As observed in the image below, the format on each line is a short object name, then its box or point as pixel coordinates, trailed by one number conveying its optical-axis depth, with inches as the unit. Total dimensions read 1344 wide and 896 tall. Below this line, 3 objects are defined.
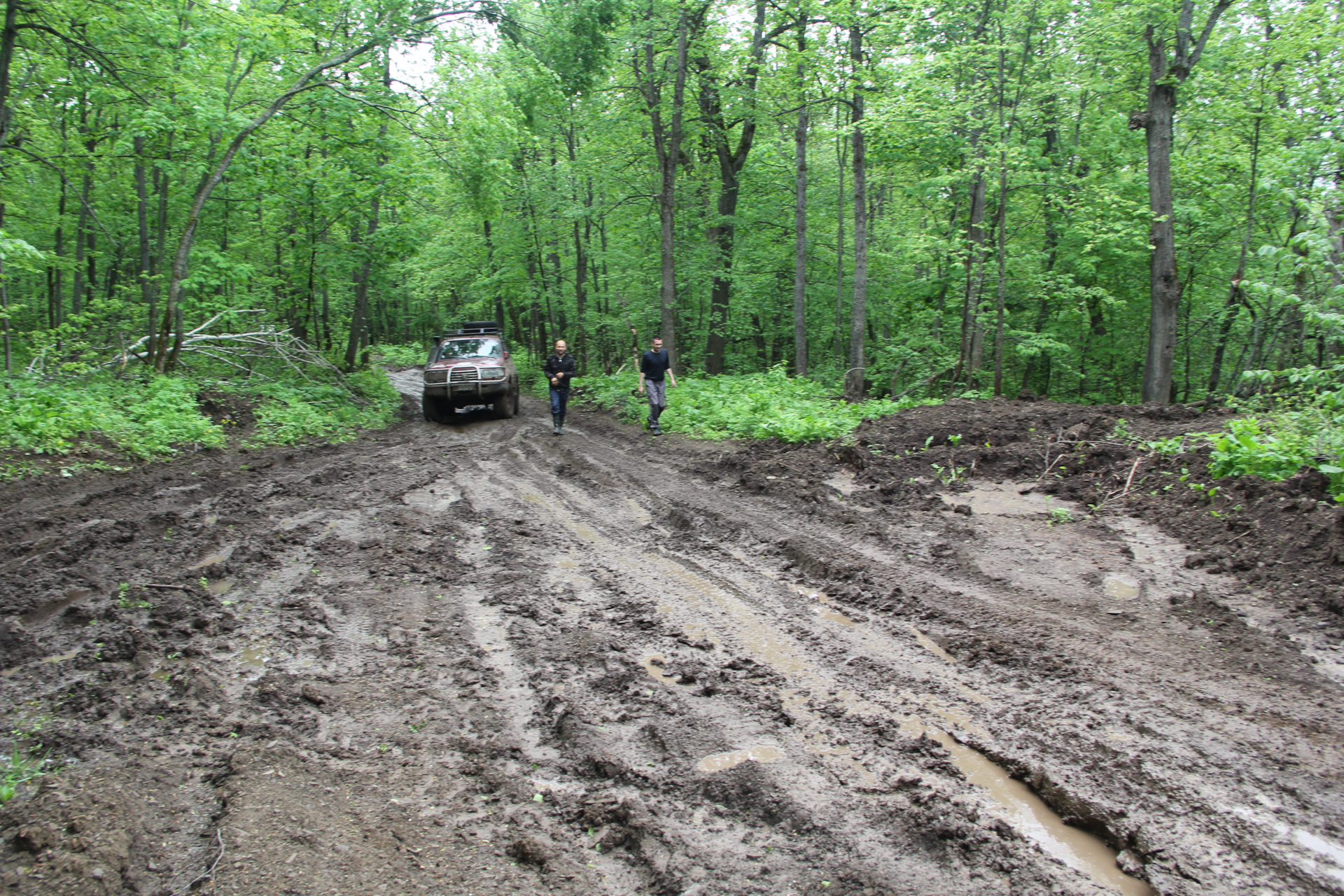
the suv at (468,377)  608.7
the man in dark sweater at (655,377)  520.4
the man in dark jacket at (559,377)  543.8
